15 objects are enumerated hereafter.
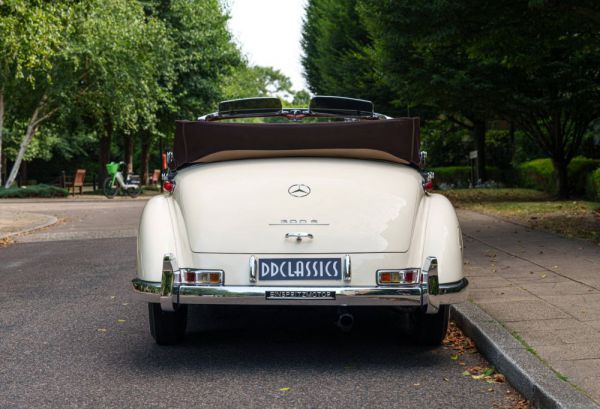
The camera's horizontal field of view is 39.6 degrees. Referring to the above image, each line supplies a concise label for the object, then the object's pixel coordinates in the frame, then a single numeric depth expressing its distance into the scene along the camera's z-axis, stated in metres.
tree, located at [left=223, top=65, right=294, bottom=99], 107.03
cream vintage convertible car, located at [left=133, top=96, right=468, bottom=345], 4.95
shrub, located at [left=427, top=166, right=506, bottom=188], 35.28
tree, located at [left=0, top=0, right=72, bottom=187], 16.81
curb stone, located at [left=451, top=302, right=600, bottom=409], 3.91
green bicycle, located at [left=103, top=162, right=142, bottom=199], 31.42
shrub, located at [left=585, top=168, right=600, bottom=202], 19.15
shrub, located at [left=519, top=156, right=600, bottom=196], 22.16
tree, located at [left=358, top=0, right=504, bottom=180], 20.47
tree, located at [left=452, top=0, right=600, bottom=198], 12.97
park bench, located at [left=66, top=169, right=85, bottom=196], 36.96
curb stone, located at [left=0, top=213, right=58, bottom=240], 14.71
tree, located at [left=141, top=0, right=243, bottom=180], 38.06
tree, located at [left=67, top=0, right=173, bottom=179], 31.14
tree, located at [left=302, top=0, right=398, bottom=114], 34.82
